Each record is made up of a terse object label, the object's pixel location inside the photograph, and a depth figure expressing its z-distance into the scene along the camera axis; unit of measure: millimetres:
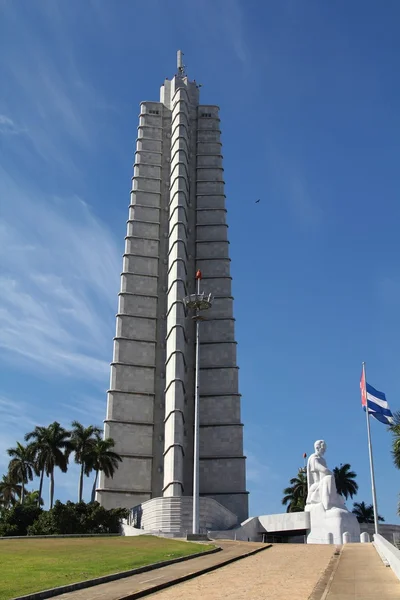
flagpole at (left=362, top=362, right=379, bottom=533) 33281
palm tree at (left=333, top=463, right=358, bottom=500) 66625
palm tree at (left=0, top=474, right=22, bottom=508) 64269
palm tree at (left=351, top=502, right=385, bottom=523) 70750
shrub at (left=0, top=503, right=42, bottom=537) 42378
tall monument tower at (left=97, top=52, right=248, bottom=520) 56844
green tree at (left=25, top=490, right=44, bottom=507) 65219
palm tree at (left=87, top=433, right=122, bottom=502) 51219
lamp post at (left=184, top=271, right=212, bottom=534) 33344
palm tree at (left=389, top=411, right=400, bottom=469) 25984
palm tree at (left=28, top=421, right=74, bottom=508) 51375
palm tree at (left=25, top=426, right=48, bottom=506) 51562
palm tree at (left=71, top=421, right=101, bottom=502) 51156
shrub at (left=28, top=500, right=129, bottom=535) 40781
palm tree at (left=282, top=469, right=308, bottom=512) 66500
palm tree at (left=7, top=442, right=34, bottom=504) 60438
